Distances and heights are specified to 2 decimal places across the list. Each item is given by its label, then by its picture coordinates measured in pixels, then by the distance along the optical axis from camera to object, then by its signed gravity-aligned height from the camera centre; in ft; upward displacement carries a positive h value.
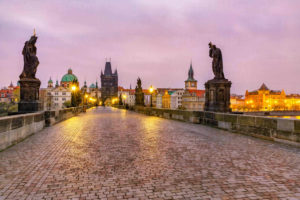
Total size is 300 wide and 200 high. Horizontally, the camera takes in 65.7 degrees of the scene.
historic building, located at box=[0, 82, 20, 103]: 547.08 +15.13
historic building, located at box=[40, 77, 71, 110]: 421.59 +13.73
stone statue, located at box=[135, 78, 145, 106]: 124.42 +3.18
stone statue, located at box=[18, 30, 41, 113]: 43.42 +3.64
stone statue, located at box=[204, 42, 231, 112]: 47.67 +2.86
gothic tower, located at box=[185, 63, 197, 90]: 627.91 +51.52
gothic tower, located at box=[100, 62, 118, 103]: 567.59 +40.67
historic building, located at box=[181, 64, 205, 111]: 433.48 +7.29
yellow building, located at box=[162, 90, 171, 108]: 497.05 +5.92
